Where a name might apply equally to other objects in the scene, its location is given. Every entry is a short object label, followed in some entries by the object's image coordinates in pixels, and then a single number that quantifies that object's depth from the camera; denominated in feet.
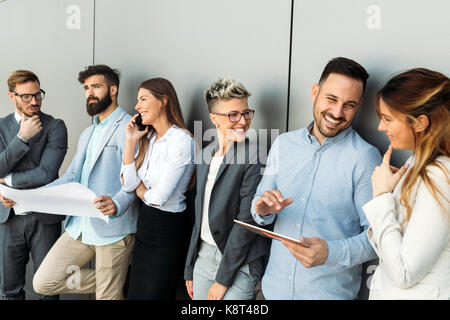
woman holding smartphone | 8.54
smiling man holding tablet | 5.99
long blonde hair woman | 4.58
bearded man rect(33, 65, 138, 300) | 9.62
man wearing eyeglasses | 10.76
